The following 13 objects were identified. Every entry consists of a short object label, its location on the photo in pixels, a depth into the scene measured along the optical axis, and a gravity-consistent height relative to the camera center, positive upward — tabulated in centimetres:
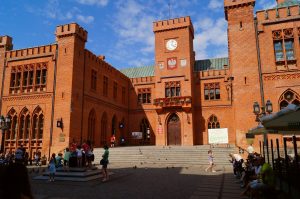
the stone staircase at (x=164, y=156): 2214 -179
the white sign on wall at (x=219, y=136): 2008 +1
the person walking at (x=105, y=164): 1337 -139
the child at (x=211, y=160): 1707 -159
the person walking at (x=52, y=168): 1341 -157
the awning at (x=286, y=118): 589 +43
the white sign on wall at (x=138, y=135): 3578 +24
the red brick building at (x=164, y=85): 2377 +557
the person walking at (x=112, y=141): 3127 -49
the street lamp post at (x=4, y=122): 1697 +102
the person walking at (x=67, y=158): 1554 -131
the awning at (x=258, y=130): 1244 +28
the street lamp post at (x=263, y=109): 1456 +154
